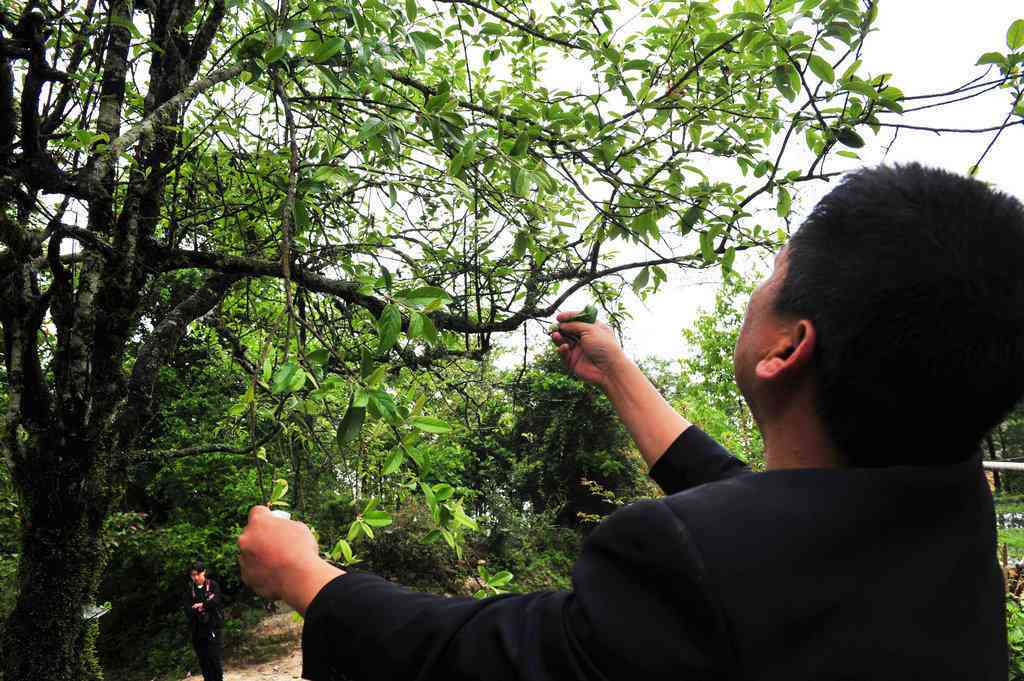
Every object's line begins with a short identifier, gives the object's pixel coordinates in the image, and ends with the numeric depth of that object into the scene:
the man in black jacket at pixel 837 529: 0.78
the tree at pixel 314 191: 2.05
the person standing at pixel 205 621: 8.49
